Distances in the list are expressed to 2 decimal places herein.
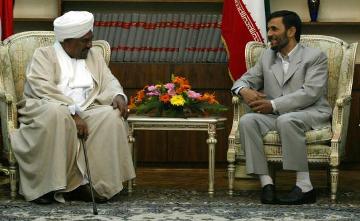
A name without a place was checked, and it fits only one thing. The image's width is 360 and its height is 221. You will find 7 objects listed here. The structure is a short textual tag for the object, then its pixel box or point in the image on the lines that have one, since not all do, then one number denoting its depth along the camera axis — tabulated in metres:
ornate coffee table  7.29
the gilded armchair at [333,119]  7.16
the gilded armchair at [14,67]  7.28
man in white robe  6.93
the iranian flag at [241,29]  8.97
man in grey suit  7.07
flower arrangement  7.47
